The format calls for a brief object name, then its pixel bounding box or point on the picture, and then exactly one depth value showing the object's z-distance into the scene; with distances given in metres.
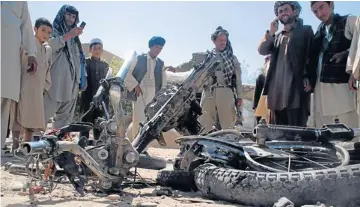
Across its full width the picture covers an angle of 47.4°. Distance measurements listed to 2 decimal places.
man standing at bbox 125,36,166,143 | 6.05
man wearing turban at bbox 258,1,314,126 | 4.52
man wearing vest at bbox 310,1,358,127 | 4.24
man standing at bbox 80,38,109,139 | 6.44
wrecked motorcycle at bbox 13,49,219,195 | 2.59
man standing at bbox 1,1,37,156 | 4.19
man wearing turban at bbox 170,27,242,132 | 5.50
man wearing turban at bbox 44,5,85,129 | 5.65
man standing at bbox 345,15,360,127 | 3.86
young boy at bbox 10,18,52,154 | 4.89
